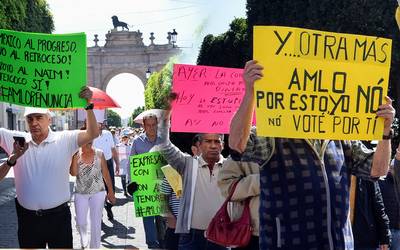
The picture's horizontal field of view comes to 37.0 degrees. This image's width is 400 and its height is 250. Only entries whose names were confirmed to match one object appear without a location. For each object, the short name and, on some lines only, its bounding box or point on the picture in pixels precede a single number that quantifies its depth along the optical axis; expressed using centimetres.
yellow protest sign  302
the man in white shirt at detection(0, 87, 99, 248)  456
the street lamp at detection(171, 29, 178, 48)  2908
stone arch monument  9625
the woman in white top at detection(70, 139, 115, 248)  730
